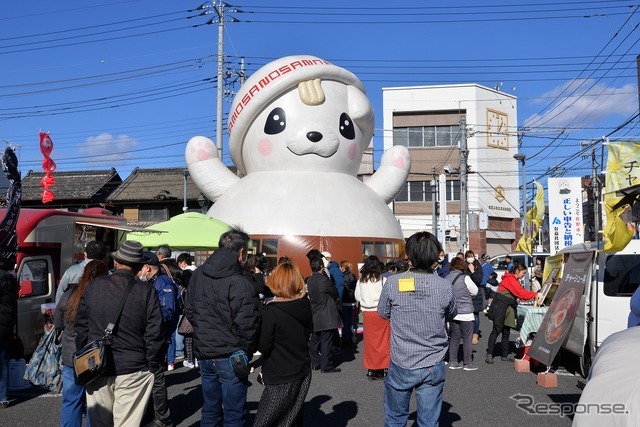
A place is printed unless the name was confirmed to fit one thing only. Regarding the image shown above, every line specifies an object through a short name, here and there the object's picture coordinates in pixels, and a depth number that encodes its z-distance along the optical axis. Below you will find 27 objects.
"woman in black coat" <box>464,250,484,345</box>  9.70
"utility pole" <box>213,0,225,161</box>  23.86
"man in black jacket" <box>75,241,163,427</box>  4.11
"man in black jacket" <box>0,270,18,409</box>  6.21
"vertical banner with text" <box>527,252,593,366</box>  7.05
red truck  8.49
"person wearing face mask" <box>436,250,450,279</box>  9.12
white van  6.89
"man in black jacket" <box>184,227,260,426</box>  4.28
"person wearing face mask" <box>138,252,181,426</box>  6.63
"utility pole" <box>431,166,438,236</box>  26.74
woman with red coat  8.92
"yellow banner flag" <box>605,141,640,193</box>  6.31
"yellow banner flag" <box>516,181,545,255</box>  14.65
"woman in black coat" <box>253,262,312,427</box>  4.15
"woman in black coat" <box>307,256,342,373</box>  8.17
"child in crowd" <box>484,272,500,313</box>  12.50
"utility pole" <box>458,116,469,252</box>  21.64
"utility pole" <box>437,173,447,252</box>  23.73
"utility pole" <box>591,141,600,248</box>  17.31
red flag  16.22
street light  23.30
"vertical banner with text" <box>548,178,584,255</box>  13.16
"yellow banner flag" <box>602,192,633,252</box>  6.46
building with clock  36.31
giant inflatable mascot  14.25
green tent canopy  9.99
